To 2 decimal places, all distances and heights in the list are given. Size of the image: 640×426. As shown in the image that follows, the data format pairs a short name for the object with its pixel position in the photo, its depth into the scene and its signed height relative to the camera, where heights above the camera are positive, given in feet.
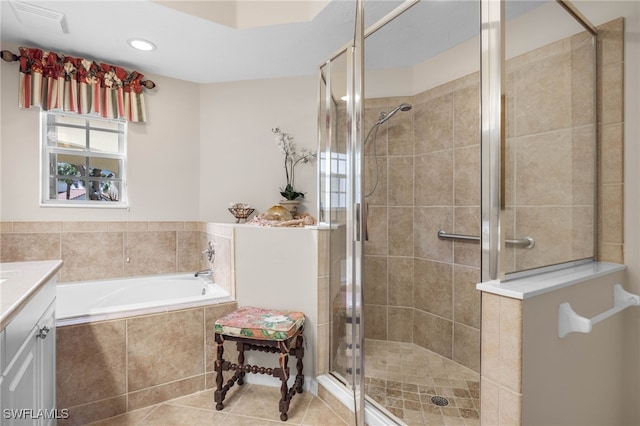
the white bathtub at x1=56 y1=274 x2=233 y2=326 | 5.82 -2.09
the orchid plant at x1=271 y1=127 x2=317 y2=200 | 9.22 +1.69
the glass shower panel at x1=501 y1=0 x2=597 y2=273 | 3.58 +1.00
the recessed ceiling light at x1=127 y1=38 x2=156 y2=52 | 7.35 +4.06
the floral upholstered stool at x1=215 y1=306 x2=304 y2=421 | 5.63 -2.47
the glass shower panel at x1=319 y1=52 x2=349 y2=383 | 5.97 +0.38
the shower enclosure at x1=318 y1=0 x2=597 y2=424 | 3.55 +0.52
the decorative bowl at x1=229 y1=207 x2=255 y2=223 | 8.99 -0.07
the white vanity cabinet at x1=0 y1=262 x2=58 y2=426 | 2.72 -1.67
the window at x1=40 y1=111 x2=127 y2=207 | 8.22 +1.38
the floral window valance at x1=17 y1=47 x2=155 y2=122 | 7.63 +3.30
